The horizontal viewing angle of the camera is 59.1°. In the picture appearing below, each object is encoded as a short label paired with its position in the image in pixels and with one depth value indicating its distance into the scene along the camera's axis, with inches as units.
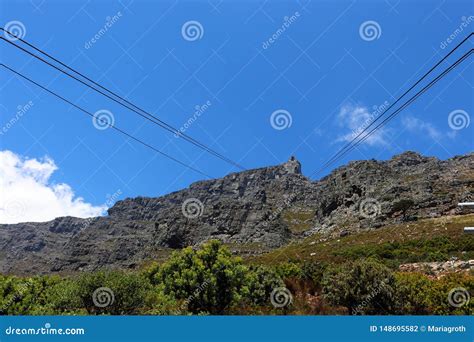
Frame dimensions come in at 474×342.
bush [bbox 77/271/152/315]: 650.2
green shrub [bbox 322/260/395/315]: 671.8
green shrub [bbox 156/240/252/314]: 697.6
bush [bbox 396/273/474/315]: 652.4
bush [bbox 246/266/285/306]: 816.0
